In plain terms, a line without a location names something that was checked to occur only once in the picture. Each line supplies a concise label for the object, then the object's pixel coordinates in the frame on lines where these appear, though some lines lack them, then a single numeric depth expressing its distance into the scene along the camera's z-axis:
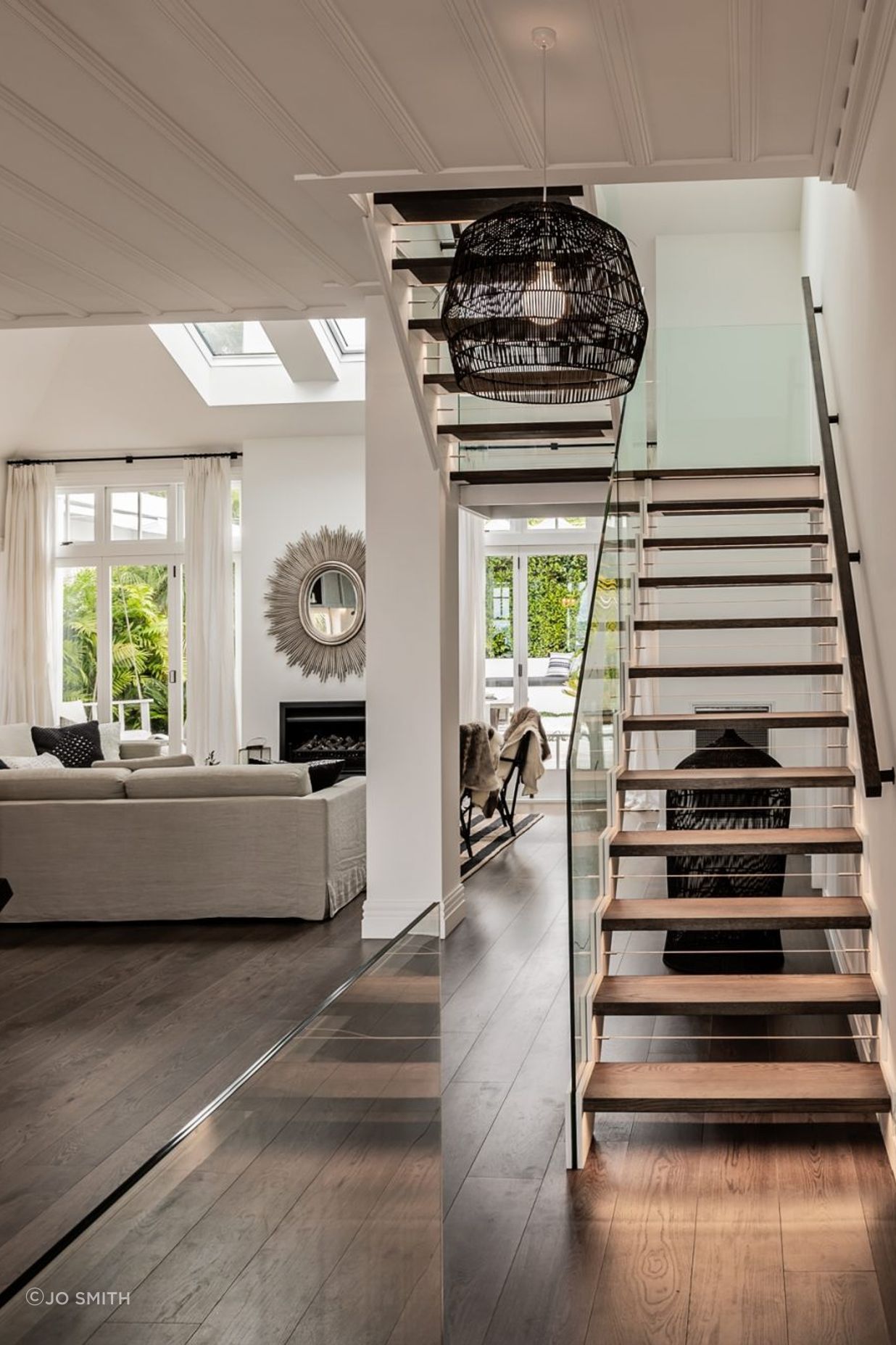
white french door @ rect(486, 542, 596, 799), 12.37
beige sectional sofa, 6.57
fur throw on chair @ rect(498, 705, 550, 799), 9.65
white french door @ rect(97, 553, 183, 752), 12.32
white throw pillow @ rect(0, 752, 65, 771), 8.83
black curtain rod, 12.13
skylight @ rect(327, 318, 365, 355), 10.88
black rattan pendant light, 3.92
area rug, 8.60
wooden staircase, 3.63
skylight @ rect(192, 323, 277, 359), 11.20
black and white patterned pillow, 10.46
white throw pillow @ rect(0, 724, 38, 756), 10.59
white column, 6.34
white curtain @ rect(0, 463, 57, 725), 12.20
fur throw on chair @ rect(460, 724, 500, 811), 8.66
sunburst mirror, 11.52
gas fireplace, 11.34
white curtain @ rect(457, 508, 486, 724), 11.67
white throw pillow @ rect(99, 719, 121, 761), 10.86
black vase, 5.49
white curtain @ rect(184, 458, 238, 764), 11.85
